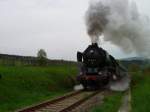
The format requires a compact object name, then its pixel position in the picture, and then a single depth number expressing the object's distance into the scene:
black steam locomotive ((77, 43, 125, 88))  12.05
